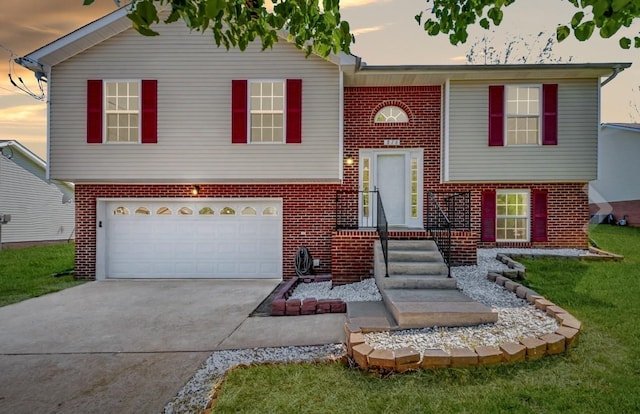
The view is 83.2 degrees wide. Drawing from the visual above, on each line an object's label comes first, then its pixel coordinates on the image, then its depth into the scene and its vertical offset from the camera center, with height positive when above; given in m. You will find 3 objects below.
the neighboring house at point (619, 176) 18.48 +1.61
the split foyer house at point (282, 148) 9.09 +1.47
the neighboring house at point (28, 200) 16.62 +0.14
